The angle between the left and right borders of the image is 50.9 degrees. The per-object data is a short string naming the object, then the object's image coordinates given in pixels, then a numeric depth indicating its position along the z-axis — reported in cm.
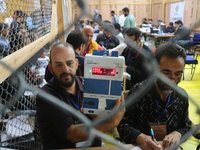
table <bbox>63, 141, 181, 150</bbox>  93
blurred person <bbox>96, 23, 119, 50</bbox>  372
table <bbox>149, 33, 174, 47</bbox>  619
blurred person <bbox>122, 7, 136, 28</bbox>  536
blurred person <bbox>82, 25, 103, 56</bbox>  256
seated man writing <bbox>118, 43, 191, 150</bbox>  96
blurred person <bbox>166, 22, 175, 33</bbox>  695
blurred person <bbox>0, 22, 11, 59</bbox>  118
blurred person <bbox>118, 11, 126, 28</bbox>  663
